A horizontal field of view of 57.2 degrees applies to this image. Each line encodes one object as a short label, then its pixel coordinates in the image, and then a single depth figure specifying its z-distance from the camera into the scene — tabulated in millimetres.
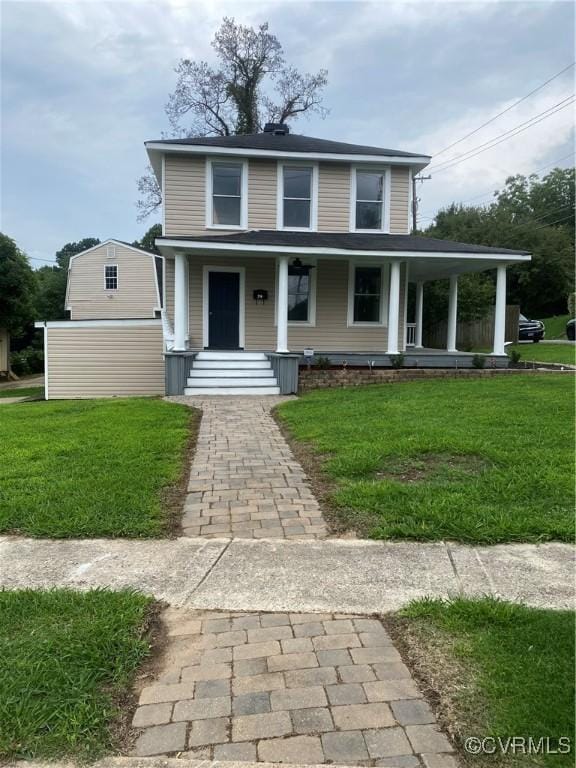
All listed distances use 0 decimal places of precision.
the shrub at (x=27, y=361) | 29516
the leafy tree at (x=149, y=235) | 49062
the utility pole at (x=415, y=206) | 32594
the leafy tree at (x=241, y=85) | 27547
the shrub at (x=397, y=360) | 12414
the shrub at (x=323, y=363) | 12164
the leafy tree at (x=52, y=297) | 39962
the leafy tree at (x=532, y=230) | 36250
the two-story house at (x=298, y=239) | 13273
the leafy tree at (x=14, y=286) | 24797
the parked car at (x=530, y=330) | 24016
